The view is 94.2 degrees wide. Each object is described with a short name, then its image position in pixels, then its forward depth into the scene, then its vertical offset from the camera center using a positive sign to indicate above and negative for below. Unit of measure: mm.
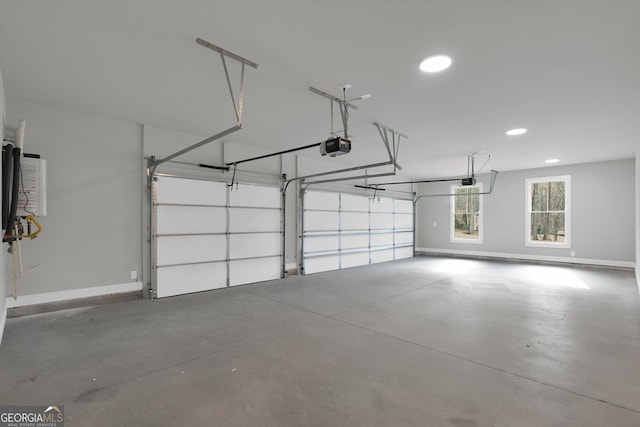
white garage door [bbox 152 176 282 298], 4961 -416
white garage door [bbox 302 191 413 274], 7254 -495
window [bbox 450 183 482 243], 9953 -70
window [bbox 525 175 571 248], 8297 +29
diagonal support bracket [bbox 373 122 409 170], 4725 +1382
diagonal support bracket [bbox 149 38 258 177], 2518 +1422
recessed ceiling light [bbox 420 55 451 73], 2748 +1431
